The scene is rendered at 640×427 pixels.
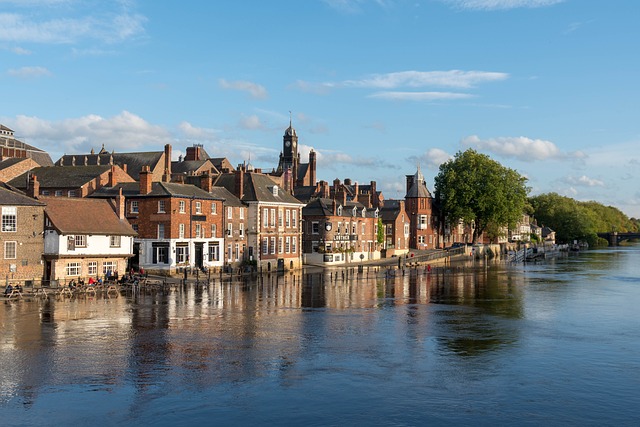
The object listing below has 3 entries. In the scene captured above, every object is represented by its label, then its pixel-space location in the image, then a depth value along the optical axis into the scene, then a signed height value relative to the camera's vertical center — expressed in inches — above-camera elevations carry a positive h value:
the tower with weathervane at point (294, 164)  5841.5 +701.7
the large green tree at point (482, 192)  5039.4 +377.2
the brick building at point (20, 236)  2188.7 +27.2
